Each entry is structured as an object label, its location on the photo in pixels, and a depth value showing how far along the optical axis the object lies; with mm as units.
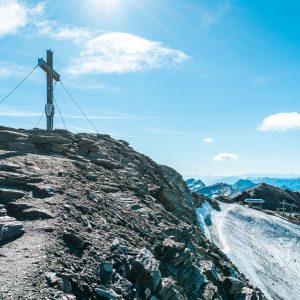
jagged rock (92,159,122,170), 30573
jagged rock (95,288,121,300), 12297
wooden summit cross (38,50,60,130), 31875
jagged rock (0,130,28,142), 28788
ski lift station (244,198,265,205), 108188
